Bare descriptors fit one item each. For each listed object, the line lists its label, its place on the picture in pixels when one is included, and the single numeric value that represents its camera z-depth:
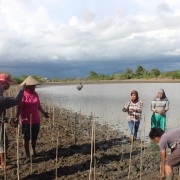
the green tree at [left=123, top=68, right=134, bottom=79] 61.38
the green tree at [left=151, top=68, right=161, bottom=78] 58.04
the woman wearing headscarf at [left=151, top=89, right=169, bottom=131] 7.24
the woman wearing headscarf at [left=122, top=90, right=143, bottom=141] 7.35
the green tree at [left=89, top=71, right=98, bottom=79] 68.62
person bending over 3.63
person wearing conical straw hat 5.22
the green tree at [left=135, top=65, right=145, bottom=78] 60.91
